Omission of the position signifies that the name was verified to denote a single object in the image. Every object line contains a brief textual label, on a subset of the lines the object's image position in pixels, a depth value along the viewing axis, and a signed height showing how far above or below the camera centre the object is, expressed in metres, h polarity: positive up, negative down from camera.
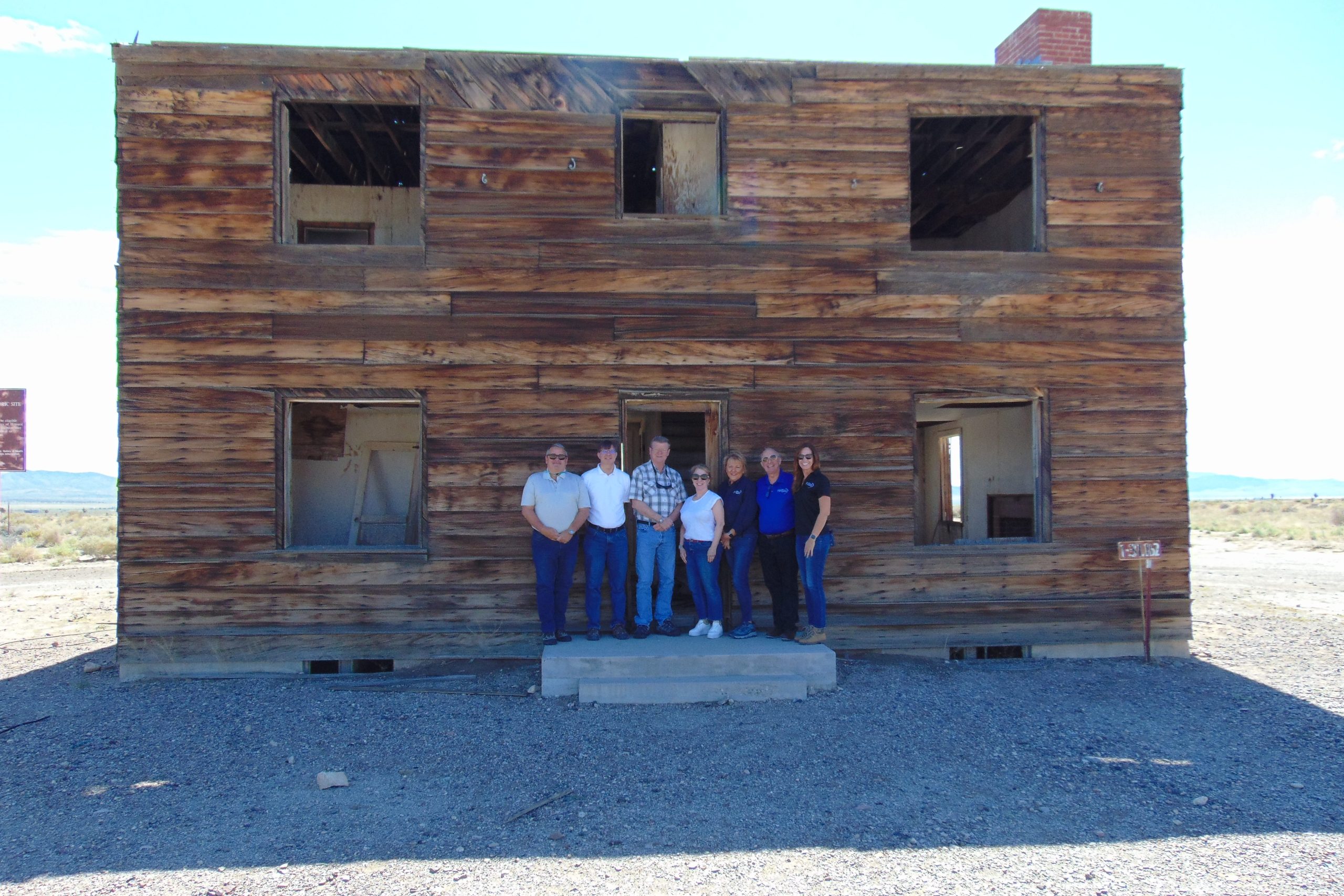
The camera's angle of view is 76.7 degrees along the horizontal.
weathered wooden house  7.51 +1.22
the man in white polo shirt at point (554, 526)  7.02 -0.55
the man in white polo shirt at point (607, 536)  7.14 -0.65
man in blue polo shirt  7.13 -0.72
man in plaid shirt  7.16 -0.57
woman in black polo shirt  7.02 -0.62
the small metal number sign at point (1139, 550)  7.71 -0.84
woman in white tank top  7.09 -0.74
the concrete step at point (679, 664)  6.58 -1.60
